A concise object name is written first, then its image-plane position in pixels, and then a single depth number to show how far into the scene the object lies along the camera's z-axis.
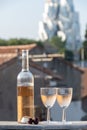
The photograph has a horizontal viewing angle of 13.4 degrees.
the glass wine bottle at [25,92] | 1.67
